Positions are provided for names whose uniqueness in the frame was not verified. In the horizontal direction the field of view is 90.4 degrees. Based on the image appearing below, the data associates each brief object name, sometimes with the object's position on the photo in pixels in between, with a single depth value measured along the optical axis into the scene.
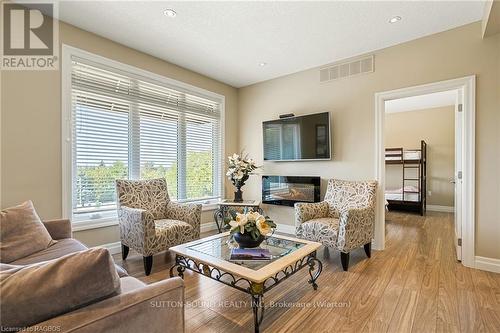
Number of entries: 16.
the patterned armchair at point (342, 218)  2.68
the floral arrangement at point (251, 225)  2.01
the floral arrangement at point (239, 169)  4.04
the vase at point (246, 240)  2.02
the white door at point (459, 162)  2.86
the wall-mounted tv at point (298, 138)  3.73
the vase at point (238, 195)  4.17
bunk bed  5.81
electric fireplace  3.87
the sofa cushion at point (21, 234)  1.77
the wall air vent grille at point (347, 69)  3.42
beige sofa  0.81
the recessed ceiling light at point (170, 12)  2.51
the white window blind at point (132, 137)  2.93
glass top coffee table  1.65
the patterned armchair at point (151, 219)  2.56
